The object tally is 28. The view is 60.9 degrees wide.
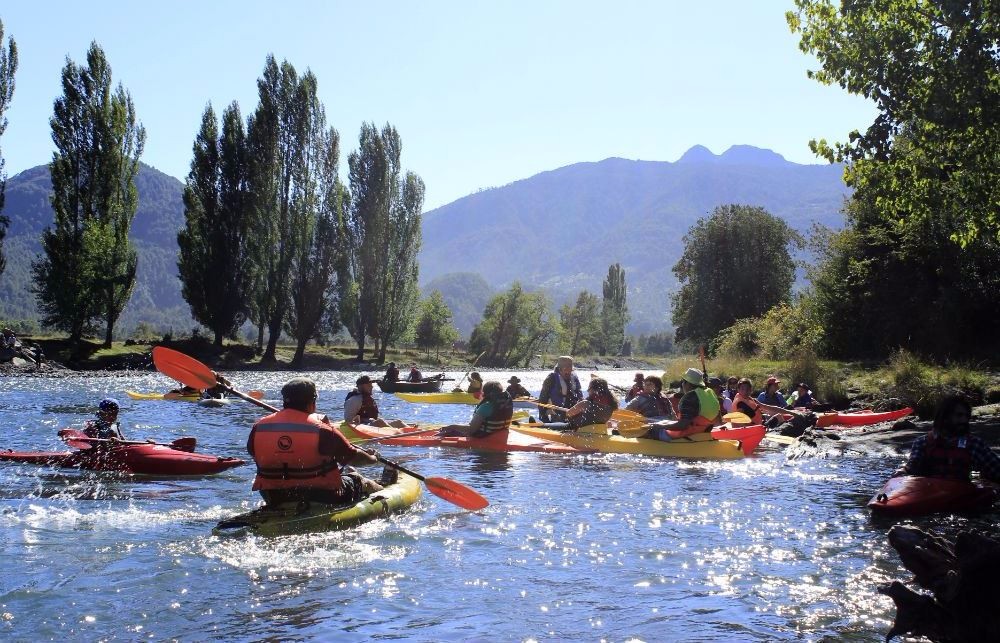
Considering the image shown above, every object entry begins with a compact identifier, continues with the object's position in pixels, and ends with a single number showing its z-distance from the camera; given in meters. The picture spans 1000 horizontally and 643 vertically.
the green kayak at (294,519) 7.76
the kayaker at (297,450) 7.65
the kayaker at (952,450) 8.80
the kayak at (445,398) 26.60
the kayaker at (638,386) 18.73
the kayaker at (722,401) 18.73
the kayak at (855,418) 18.23
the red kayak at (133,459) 11.46
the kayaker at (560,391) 17.97
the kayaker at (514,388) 22.25
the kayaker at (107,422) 11.80
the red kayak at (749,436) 14.72
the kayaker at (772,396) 19.17
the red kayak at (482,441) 15.09
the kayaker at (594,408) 16.11
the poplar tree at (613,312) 106.56
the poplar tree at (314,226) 47.74
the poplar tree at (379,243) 52.97
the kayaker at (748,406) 18.17
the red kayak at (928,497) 8.81
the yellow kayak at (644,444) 14.45
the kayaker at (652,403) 17.34
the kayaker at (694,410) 14.49
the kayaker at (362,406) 15.95
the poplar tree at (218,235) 46.59
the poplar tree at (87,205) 41.03
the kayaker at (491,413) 15.18
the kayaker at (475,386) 26.53
